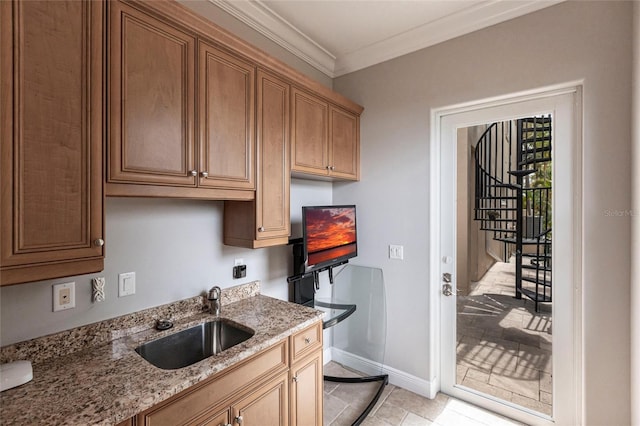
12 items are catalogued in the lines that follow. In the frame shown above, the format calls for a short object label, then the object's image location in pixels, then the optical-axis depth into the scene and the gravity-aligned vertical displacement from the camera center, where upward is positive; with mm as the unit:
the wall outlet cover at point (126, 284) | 1511 -378
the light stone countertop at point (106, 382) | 936 -638
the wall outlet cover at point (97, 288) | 1420 -374
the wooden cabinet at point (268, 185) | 1845 +164
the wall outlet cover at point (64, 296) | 1314 -386
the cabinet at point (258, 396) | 1155 -853
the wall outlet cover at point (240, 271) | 2074 -427
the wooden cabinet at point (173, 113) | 1236 +471
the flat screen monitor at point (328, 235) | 2131 -192
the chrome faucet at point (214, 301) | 1797 -547
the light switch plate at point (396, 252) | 2611 -363
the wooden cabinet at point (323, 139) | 2137 +574
